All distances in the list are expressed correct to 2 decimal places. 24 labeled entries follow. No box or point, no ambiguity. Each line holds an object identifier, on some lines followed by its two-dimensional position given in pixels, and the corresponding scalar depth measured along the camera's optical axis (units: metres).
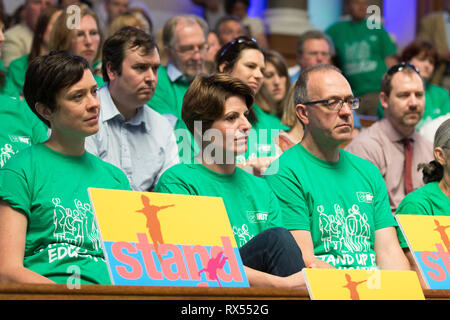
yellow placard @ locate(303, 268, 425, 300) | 4.05
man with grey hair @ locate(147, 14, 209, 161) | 8.17
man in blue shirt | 6.50
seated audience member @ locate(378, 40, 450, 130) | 10.84
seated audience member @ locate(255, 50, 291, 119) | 8.84
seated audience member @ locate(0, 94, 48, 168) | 6.12
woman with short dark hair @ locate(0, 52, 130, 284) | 4.39
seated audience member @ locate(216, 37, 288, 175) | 7.57
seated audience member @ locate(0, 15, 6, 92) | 6.62
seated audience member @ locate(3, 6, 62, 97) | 8.12
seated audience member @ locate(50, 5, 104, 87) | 7.69
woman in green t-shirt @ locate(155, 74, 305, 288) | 5.37
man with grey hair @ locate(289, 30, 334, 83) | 10.51
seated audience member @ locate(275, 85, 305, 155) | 7.77
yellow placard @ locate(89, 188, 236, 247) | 4.00
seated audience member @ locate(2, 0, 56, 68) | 9.46
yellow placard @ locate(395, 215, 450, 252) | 4.79
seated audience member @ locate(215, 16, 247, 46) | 10.71
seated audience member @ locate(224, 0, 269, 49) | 12.75
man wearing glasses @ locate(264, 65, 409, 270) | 5.69
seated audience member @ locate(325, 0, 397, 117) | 12.10
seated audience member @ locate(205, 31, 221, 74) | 9.76
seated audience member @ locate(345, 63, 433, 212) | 7.80
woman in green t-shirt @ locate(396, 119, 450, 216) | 6.03
